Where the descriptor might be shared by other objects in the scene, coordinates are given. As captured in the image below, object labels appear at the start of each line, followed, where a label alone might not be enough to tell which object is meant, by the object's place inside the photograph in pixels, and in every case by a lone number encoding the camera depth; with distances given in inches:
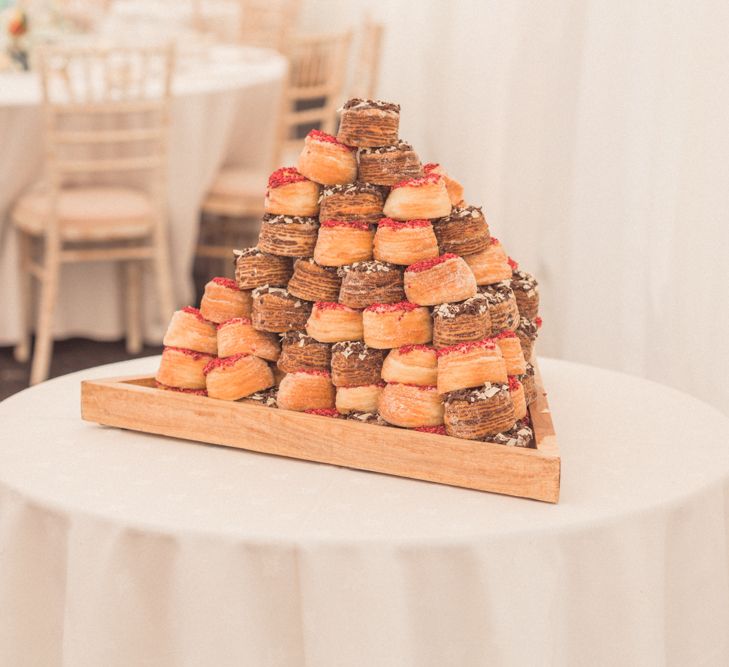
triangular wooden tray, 78.1
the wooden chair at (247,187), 193.9
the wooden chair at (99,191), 166.4
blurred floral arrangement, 201.4
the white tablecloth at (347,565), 74.6
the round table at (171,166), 175.8
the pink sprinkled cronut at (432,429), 80.2
